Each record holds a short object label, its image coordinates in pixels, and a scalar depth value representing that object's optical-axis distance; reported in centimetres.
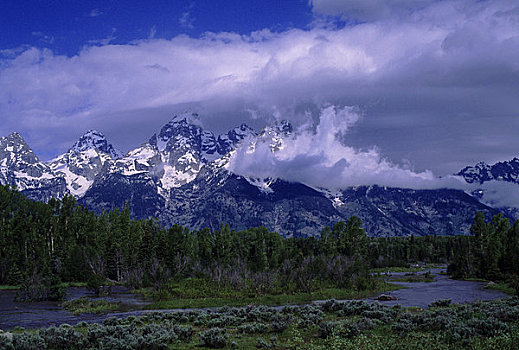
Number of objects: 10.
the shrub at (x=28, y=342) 2924
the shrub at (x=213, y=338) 3253
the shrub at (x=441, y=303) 5931
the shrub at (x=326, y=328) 3553
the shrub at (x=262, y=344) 3191
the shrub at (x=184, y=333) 3518
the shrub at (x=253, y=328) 3862
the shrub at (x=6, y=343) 2854
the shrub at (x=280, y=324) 3850
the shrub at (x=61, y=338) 3128
